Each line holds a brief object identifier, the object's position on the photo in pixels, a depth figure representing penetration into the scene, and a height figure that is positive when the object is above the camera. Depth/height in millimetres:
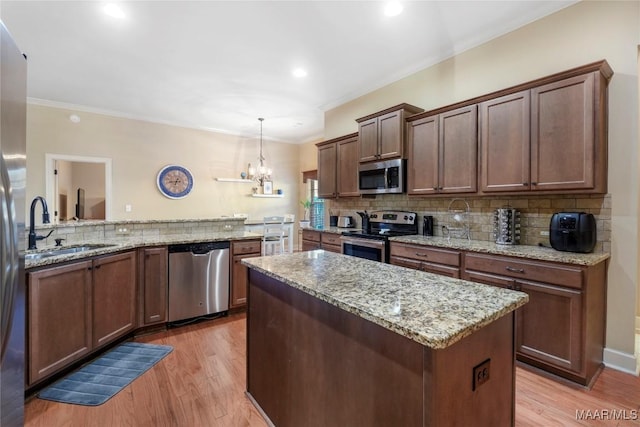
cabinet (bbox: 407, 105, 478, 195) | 2928 +653
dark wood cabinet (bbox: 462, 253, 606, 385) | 2027 -747
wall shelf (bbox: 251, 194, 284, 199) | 7190 +381
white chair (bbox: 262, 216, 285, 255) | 5320 -503
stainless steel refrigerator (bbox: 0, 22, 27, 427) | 955 -49
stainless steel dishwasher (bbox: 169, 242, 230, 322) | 3123 -774
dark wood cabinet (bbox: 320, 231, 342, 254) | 4125 -451
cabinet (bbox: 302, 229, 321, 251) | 4551 -462
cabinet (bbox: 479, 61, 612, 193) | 2178 +641
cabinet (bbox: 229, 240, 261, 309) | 3466 -734
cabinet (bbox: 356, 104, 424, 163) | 3564 +1025
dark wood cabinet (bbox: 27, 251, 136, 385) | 2002 -799
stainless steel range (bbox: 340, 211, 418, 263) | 3473 -286
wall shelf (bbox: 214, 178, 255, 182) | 6602 +714
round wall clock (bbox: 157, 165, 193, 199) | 5914 +595
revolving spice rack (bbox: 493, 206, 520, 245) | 2726 -126
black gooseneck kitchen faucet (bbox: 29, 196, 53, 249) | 2303 -174
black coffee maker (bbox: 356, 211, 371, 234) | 4232 -172
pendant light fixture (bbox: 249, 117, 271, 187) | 6577 +861
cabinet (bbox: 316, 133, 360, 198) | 4379 +709
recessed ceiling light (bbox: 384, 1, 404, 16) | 2524 +1811
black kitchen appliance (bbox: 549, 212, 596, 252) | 2236 -144
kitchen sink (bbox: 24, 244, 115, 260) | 2380 -371
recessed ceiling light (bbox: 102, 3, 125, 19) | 2575 +1804
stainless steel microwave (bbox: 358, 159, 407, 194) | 3604 +460
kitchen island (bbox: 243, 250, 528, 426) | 912 -523
